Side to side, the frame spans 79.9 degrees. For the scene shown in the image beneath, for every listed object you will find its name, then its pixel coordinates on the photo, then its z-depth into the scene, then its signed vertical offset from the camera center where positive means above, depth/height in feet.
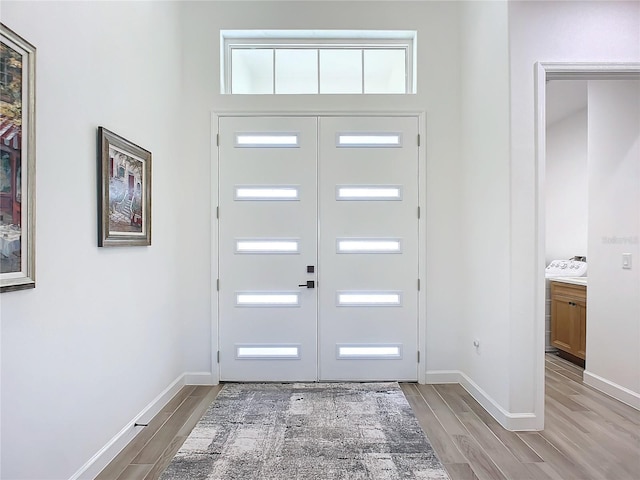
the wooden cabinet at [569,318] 12.84 -2.88
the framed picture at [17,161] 4.99 +1.00
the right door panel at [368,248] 11.62 -0.36
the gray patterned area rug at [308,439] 7.13 -4.39
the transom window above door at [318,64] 11.90 +5.39
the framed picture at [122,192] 7.27 +0.93
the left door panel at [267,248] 11.60 -0.37
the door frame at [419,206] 11.59 +0.71
